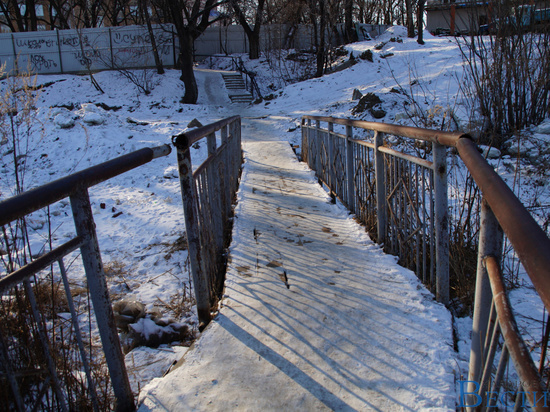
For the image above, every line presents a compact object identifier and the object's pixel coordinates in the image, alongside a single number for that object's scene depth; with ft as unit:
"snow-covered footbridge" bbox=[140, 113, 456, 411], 6.84
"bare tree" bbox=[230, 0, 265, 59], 103.17
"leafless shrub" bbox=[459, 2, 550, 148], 22.62
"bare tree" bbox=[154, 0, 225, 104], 68.64
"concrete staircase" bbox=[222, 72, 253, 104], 82.84
